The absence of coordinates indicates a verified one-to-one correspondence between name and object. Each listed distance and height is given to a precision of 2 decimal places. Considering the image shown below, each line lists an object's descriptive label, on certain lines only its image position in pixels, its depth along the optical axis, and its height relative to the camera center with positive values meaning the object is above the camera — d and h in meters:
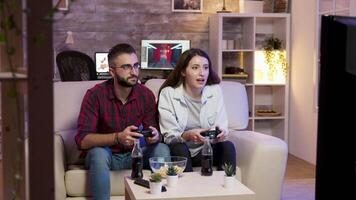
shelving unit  5.69 +0.10
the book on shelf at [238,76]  5.66 -0.11
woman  2.98 -0.26
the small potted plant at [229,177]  2.36 -0.52
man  2.78 -0.28
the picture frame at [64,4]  5.61 +0.68
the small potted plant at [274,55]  5.70 +0.12
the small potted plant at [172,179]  2.38 -0.53
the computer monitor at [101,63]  5.86 +0.03
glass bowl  2.54 -0.50
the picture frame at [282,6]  5.81 +0.69
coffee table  2.22 -0.57
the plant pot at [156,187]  2.26 -0.54
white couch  2.76 -0.53
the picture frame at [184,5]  6.01 +0.72
